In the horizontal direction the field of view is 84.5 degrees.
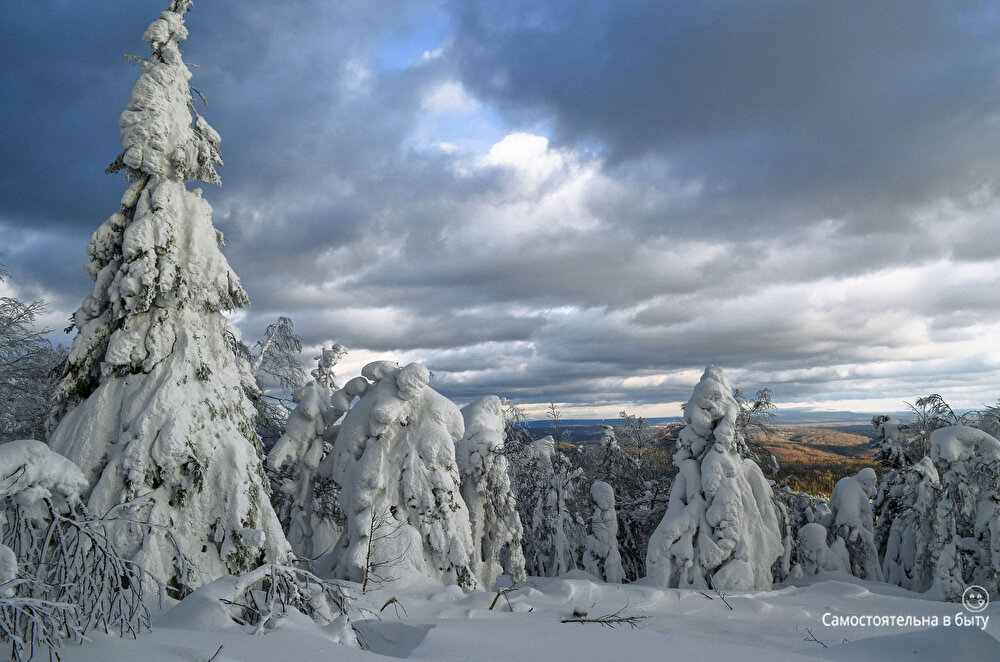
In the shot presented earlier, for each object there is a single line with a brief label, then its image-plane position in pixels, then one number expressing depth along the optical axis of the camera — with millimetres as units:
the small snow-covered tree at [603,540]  19016
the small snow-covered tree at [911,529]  16625
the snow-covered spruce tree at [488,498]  13742
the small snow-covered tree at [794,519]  15672
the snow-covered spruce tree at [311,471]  12922
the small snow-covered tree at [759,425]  18312
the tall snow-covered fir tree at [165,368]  7312
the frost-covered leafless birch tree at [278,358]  19516
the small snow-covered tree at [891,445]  19788
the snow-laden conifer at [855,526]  17891
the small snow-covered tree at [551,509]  21141
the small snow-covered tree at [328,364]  20094
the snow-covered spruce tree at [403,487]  10477
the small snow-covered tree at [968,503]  13211
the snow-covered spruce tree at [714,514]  12688
